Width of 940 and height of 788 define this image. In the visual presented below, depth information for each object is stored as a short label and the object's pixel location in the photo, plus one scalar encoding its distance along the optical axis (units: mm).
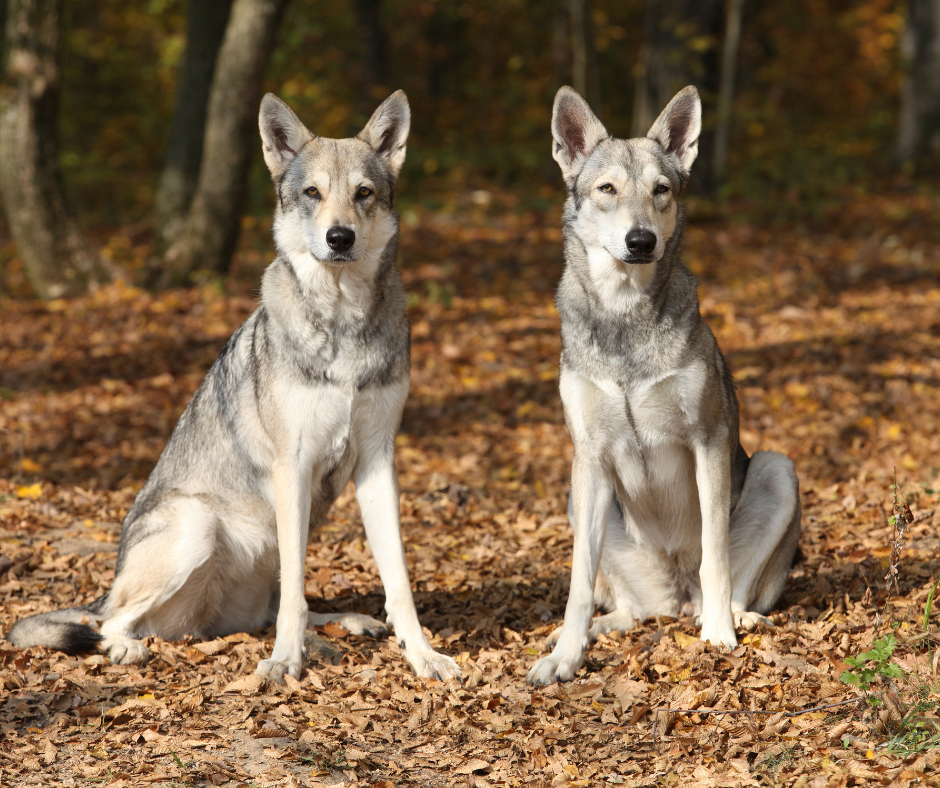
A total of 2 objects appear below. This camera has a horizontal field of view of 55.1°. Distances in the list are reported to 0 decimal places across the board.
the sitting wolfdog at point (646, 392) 4598
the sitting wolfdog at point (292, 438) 4730
